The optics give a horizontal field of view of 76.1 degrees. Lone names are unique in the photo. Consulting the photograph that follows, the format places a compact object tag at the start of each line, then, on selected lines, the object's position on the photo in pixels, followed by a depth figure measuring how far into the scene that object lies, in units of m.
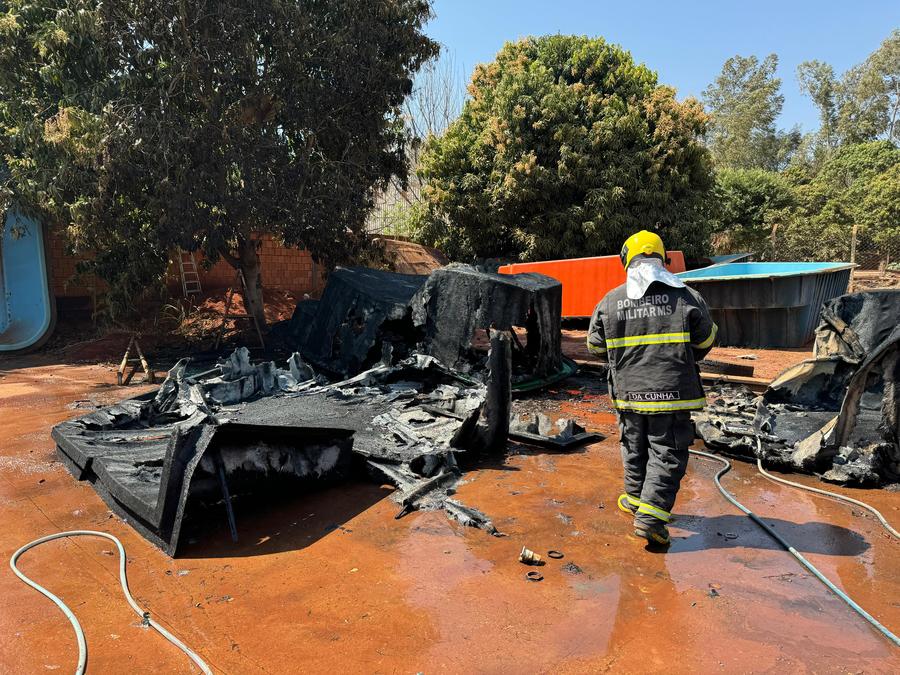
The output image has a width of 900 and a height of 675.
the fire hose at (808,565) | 2.56
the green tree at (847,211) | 20.53
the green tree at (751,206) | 22.72
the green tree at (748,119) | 37.91
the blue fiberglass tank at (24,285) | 13.44
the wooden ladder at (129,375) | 9.39
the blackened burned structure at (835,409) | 4.27
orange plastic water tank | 13.66
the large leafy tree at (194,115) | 9.71
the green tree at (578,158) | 16.22
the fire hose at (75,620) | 2.38
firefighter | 3.41
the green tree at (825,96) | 35.75
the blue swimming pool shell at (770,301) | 10.84
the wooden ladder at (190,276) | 15.68
